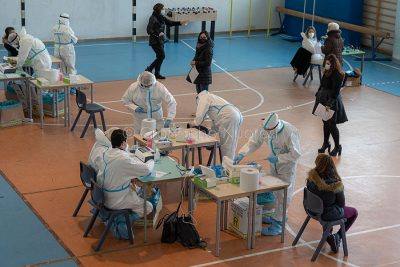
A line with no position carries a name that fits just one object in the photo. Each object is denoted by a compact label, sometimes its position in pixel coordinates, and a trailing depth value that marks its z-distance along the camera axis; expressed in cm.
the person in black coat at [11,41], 1448
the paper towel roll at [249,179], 846
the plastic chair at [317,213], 830
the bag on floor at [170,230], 885
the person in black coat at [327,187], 824
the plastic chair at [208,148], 1067
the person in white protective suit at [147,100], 1106
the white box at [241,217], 900
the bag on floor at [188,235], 879
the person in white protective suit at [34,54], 1355
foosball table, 2017
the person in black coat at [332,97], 1154
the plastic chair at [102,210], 857
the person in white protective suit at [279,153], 905
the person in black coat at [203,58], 1361
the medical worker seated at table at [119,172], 852
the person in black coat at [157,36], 1638
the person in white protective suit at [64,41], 1491
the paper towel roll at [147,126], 1035
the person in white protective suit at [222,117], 1041
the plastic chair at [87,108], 1252
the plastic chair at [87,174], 882
